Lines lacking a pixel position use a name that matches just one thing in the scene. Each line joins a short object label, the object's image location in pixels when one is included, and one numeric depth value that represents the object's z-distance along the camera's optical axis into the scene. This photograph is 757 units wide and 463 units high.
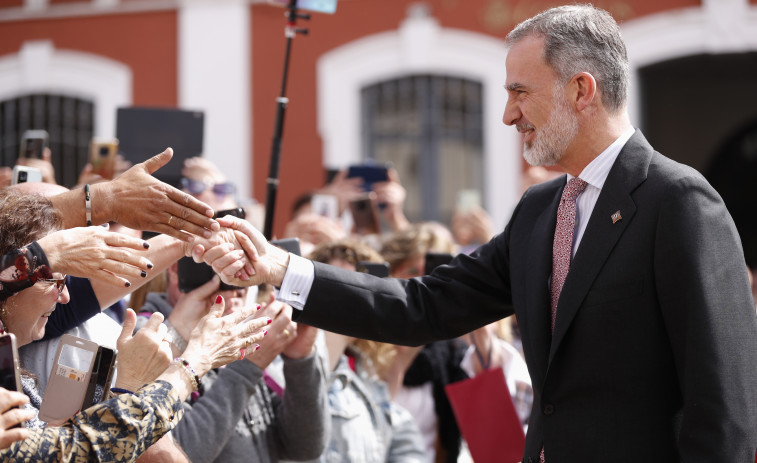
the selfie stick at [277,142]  7.84
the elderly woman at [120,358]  4.21
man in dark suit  4.58
